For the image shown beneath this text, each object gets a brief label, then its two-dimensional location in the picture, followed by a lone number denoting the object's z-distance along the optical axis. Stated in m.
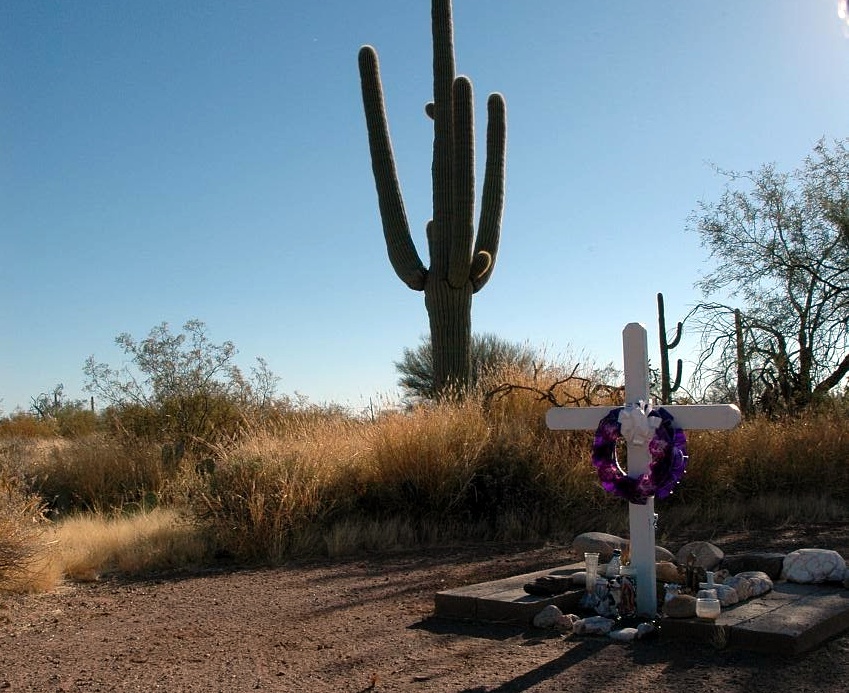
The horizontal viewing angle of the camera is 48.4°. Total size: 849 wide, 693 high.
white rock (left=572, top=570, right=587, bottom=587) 6.74
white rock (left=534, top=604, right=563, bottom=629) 6.00
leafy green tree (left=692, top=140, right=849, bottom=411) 16.91
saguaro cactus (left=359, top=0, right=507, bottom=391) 17.02
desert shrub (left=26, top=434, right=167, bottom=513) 14.24
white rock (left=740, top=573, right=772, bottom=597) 6.30
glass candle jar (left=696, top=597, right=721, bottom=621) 5.57
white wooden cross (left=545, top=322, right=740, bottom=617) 6.18
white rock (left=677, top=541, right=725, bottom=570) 7.14
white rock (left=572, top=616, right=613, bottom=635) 5.84
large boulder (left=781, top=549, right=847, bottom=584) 6.59
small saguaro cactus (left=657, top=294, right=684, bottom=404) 16.39
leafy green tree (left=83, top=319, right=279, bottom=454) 17.25
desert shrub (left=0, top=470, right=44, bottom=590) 7.78
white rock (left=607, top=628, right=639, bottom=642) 5.66
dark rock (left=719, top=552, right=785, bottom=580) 7.07
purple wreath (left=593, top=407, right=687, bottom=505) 6.12
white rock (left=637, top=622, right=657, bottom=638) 5.64
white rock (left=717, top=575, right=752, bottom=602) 6.15
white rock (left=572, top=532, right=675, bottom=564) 8.01
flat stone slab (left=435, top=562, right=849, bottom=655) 5.22
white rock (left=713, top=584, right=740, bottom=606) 6.00
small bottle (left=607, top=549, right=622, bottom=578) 6.68
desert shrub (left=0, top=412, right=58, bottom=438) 24.98
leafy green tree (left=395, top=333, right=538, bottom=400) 25.71
